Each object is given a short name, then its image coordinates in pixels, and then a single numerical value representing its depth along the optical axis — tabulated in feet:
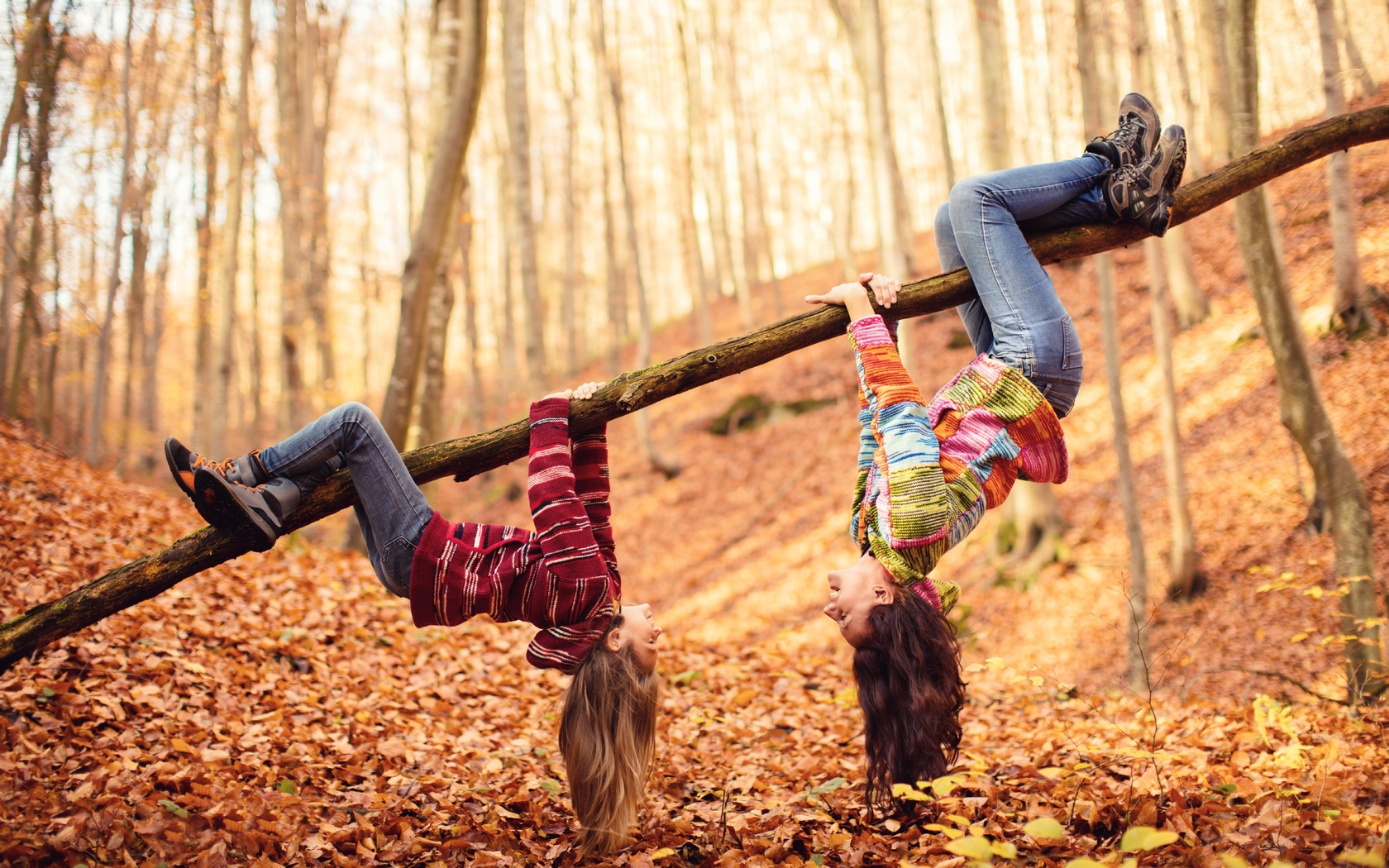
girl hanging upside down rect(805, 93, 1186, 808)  11.81
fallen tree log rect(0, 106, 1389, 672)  11.76
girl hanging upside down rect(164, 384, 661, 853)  11.55
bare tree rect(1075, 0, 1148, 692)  27.25
